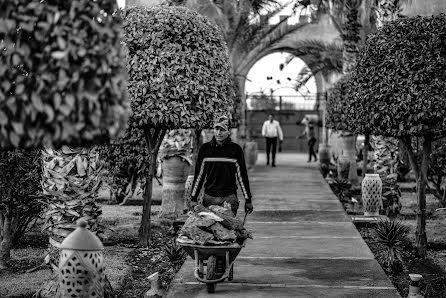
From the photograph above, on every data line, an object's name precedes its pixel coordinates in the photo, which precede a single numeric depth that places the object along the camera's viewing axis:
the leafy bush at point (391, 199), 17.11
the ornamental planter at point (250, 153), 29.59
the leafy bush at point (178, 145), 16.72
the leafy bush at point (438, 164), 17.42
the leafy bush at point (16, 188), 10.98
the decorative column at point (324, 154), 30.43
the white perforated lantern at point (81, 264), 7.19
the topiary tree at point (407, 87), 11.50
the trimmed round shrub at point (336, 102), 21.32
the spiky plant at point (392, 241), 11.38
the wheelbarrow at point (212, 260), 8.88
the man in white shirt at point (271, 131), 29.31
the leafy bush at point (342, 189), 20.49
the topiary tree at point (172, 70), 12.08
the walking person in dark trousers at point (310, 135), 33.75
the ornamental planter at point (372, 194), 15.68
